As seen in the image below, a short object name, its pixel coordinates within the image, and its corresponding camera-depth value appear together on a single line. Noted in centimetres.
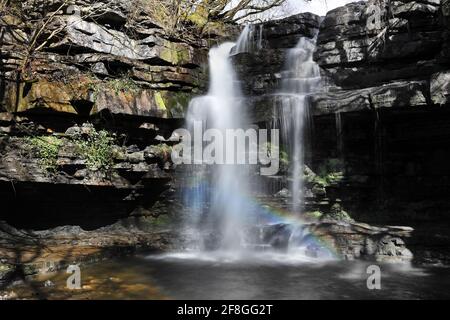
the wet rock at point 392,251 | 868
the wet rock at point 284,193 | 1103
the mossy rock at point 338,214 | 1080
